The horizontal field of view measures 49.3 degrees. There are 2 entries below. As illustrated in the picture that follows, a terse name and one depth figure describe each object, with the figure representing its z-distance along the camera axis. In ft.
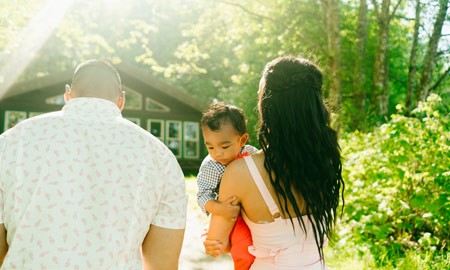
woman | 8.29
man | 6.88
